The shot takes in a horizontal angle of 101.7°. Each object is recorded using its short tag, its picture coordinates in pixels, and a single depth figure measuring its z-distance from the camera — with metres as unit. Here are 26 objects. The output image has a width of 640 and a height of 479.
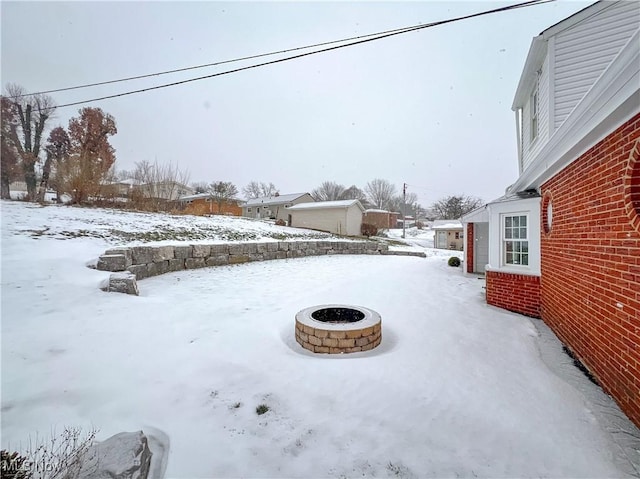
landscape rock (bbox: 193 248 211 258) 8.09
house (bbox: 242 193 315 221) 28.95
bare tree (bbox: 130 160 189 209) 13.96
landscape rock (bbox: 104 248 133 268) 5.73
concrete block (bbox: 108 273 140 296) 4.49
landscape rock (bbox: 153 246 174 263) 6.83
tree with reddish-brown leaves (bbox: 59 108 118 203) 19.59
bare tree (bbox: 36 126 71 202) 19.77
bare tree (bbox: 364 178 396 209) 51.59
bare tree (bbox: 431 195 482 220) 41.31
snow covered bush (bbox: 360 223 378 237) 23.45
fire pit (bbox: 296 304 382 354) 3.32
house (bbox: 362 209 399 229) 32.00
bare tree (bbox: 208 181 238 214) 25.69
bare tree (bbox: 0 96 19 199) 15.31
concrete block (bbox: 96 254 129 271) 5.14
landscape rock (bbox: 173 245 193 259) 7.56
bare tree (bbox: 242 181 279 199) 55.84
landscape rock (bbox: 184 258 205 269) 7.90
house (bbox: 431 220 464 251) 24.55
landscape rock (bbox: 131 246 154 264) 6.21
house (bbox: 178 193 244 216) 15.69
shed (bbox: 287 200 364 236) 21.86
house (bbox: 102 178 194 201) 11.46
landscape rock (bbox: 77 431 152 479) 1.41
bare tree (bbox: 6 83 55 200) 16.58
